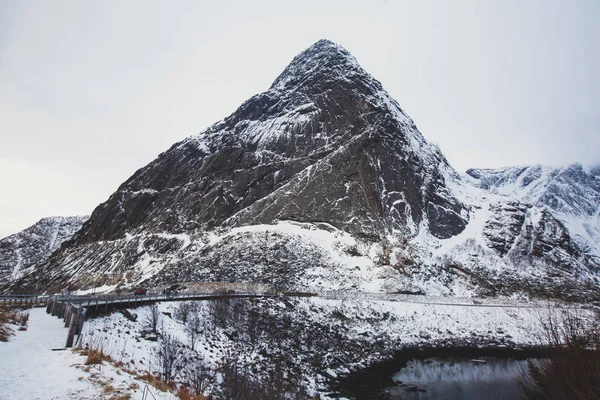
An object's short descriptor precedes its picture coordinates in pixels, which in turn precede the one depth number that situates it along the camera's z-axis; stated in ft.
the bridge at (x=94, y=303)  52.42
